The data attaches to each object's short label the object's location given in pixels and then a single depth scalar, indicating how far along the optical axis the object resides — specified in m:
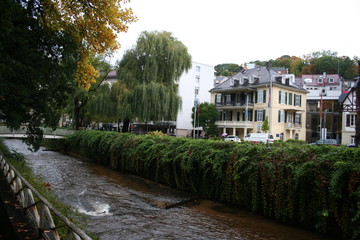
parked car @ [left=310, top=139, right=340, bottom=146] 33.31
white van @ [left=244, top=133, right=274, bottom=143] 34.00
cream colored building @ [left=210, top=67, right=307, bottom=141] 44.94
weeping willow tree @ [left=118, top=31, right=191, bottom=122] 26.94
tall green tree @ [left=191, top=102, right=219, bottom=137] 49.78
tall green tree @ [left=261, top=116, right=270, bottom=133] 40.59
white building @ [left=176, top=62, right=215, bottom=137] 56.81
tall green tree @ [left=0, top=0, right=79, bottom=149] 7.59
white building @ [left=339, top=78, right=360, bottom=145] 50.41
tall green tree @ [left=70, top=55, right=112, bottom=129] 35.75
